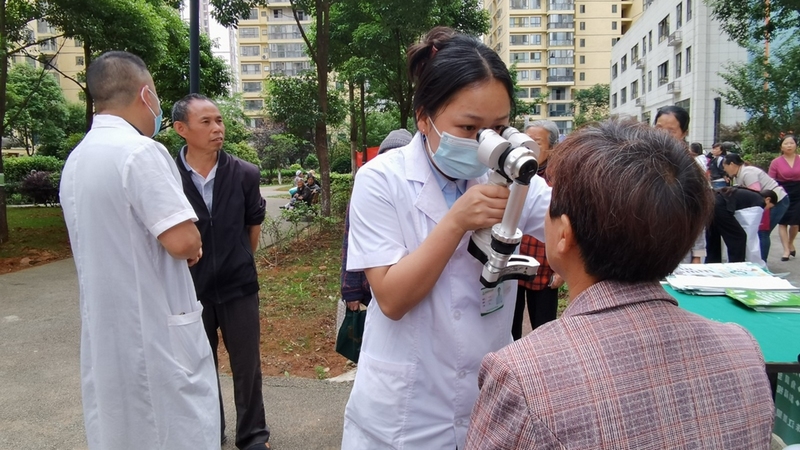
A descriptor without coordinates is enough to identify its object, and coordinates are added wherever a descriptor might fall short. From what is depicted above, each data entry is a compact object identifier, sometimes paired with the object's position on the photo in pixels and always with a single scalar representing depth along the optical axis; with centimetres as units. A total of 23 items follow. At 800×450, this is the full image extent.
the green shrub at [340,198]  1273
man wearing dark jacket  292
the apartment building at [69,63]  4947
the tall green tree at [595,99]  5622
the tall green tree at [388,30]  1000
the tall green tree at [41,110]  2467
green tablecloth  190
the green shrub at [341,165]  3394
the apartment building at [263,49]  6956
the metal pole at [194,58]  432
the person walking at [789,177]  781
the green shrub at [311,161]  4134
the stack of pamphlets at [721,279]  257
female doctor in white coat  141
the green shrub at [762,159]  1803
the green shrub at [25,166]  1989
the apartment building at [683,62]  2764
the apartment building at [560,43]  6078
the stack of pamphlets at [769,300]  231
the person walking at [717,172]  661
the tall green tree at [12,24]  862
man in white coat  196
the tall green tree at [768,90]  1684
